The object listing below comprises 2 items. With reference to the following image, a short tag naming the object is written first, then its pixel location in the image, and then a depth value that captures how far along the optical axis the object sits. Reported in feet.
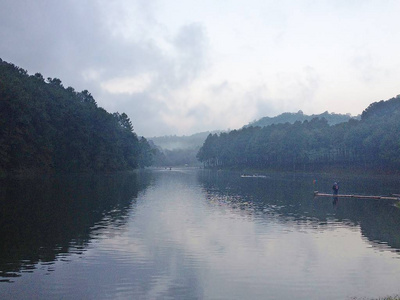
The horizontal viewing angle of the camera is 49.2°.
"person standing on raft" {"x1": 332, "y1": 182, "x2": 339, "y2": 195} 193.31
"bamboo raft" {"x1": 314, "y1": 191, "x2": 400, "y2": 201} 179.48
